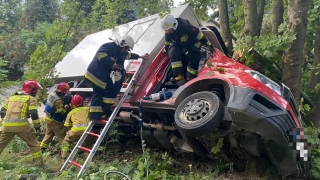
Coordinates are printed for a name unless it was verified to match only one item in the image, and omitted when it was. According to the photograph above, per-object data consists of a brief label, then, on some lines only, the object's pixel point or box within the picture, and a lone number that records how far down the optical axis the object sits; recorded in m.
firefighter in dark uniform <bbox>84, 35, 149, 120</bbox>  4.87
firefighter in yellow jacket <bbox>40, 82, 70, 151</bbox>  5.72
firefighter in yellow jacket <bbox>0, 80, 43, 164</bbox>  4.88
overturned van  3.51
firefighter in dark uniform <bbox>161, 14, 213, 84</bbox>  4.70
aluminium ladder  4.10
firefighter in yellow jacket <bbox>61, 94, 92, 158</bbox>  5.13
